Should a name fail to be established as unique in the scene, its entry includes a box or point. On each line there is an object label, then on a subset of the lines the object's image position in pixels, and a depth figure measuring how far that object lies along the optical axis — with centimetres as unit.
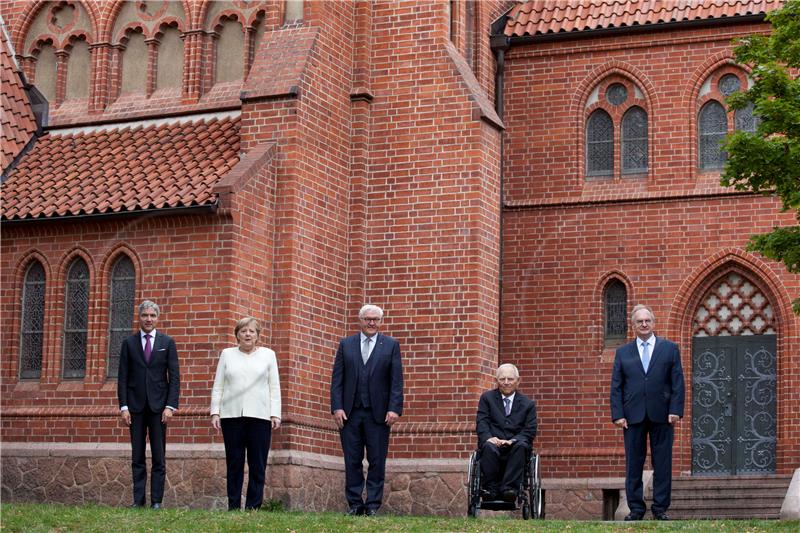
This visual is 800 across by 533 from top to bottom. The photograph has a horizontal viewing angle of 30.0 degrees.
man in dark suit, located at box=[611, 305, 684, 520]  1479
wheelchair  1496
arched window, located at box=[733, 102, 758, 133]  2233
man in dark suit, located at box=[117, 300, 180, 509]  1559
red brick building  1925
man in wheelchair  1491
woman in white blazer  1474
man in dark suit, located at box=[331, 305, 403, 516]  1528
